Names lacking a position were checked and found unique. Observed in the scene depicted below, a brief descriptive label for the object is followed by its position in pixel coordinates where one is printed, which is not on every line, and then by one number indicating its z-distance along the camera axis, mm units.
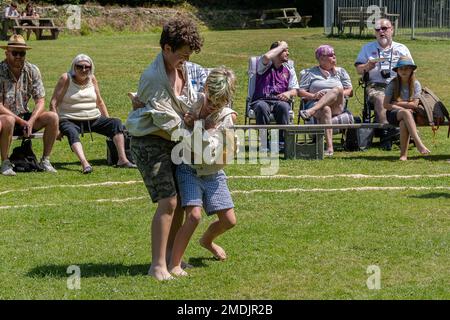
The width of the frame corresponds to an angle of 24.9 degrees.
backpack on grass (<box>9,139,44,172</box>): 12312
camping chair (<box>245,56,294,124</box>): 14008
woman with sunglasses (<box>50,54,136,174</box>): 12758
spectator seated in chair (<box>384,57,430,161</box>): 13109
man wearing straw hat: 12289
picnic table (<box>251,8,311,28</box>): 47956
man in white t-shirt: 14445
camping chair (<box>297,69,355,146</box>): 13891
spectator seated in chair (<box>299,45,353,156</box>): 13734
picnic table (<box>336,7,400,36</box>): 35997
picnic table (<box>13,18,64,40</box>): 37500
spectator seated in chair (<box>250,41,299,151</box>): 13759
